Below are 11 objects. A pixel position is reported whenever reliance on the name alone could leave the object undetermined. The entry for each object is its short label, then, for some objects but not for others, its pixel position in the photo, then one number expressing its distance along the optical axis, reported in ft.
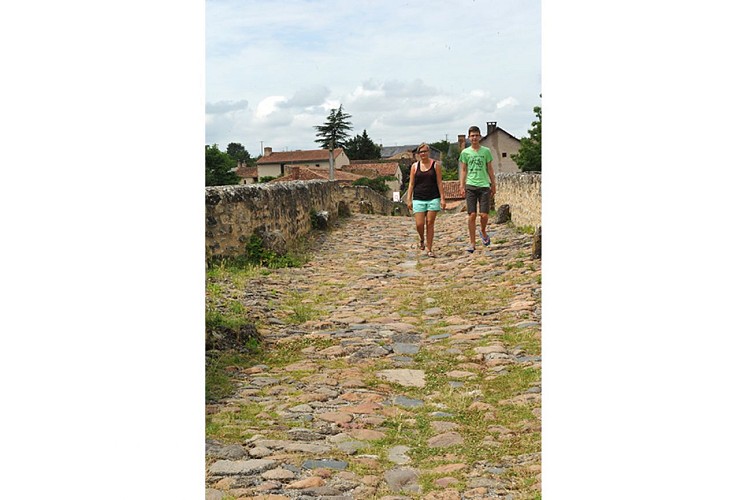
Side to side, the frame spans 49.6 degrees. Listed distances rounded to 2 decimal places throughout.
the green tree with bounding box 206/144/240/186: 169.37
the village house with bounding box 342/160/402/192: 202.59
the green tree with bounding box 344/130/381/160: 251.60
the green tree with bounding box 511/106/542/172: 154.10
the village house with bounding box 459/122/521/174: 184.34
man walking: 35.81
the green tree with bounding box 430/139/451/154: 316.85
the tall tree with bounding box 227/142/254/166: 264.93
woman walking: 36.94
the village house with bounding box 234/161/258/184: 235.20
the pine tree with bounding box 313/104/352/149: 157.79
